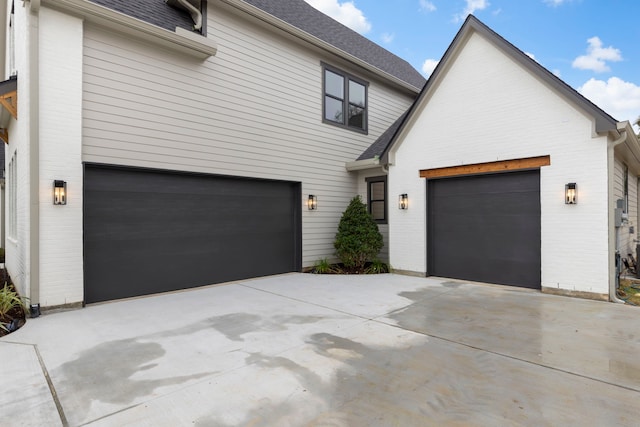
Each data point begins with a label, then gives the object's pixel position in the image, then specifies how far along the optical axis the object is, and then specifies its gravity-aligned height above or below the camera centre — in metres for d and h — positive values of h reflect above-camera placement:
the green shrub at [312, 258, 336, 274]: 9.14 -1.48
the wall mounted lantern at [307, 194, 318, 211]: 9.25 +0.33
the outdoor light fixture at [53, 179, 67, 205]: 5.31 +0.35
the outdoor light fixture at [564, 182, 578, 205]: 6.11 +0.37
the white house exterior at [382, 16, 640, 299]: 5.95 +1.04
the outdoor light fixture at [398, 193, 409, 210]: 8.62 +0.31
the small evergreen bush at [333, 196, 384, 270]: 8.91 -0.64
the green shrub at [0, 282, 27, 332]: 4.82 -1.39
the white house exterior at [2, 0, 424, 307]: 5.34 +1.54
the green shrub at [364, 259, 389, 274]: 8.95 -1.45
